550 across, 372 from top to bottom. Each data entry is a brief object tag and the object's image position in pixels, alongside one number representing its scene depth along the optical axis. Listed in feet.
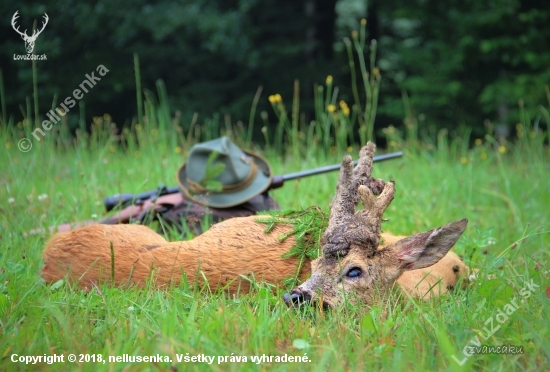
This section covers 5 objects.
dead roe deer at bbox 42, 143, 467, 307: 9.12
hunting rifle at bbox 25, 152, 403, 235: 14.56
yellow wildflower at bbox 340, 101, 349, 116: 20.79
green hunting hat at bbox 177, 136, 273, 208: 15.01
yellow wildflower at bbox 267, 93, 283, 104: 20.36
